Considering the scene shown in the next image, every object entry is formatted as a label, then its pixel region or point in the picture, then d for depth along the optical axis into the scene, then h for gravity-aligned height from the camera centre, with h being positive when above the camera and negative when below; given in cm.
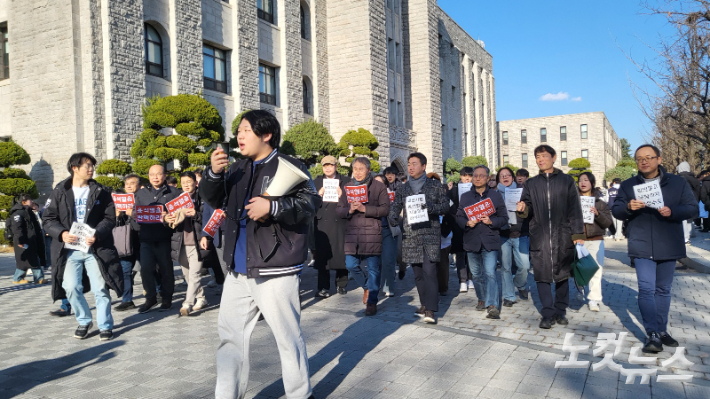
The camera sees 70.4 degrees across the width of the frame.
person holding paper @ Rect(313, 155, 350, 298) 839 -78
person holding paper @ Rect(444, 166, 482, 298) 797 -71
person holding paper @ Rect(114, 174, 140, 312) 766 -68
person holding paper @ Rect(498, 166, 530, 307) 740 -92
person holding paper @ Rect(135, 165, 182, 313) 734 -64
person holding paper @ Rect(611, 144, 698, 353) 510 -56
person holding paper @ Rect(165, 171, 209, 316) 710 -60
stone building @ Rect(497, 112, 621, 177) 6781 +713
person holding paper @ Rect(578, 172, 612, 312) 702 -63
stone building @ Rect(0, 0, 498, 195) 1518 +541
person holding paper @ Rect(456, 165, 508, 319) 664 -58
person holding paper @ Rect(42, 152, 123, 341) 580 -53
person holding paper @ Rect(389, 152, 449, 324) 629 -52
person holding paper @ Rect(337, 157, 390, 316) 696 -30
